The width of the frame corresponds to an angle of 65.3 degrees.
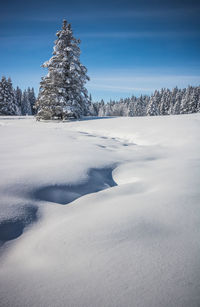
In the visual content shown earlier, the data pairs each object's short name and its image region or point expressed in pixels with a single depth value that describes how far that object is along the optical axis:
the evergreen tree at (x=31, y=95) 56.66
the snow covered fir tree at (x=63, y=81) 11.82
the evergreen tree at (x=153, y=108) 47.59
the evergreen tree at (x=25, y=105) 50.28
